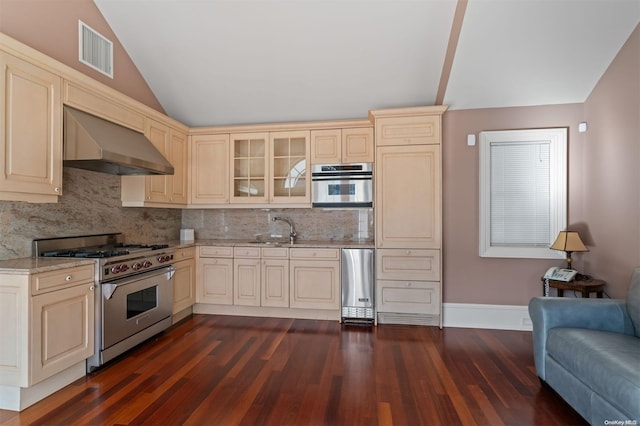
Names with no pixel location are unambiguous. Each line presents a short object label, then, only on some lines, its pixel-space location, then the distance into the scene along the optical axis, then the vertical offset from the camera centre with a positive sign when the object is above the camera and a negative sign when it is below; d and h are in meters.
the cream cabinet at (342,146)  3.91 +0.84
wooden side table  2.82 -0.64
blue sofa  1.58 -0.80
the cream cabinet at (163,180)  3.43 +0.38
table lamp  2.99 -0.27
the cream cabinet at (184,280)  3.55 -0.78
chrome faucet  4.27 -0.16
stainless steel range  2.53 -0.66
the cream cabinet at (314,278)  3.66 -0.75
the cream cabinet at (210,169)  4.18 +0.58
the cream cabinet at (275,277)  3.75 -0.76
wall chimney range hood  2.52 +0.55
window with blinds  3.42 +0.26
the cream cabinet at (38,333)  2.00 -0.80
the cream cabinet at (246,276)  3.81 -0.76
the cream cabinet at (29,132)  2.10 +0.57
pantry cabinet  3.52 -0.01
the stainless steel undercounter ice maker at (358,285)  3.60 -0.81
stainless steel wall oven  3.79 +0.35
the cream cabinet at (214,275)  3.87 -0.76
